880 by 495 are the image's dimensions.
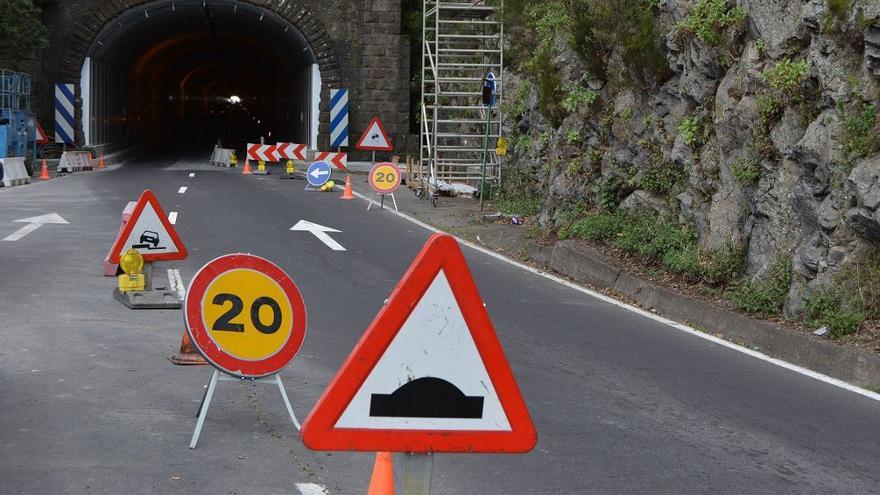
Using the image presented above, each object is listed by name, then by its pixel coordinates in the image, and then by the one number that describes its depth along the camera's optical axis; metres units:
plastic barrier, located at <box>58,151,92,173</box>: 34.50
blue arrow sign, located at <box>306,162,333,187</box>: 28.12
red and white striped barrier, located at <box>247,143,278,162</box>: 37.50
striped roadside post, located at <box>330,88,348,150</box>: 39.91
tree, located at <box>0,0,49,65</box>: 35.34
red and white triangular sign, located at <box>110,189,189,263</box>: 11.38
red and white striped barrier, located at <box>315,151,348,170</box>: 34.75
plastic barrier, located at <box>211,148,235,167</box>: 39.78
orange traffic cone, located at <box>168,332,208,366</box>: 8.96
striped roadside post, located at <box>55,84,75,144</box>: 38.72
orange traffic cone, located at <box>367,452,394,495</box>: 4.53
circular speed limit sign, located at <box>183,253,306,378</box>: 6.77
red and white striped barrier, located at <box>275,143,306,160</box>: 37.81
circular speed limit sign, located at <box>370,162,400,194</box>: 23.00
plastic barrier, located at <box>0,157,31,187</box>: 28.17
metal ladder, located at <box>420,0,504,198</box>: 26.00
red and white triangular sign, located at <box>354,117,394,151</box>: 33.66
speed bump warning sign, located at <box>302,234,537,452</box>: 4.13
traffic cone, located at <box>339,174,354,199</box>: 26.36
